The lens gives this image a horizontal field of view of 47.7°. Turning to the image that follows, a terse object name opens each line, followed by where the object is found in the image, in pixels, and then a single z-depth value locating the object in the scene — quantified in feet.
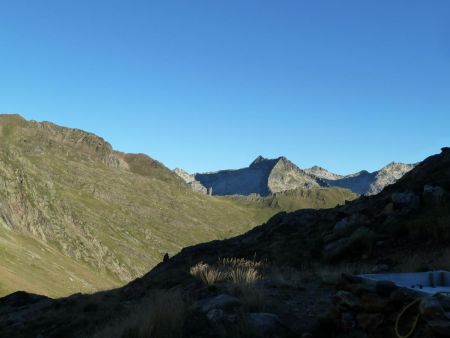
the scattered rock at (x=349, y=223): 85.34
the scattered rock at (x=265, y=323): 33.60
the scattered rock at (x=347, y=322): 31.22
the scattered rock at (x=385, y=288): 29.19
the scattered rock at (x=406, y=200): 84.02
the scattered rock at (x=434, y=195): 81.76
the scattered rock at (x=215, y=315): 35.60
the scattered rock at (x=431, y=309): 24.66
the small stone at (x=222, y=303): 37.47
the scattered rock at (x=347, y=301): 31.22
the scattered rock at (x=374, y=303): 29.07
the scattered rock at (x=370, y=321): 29.50
